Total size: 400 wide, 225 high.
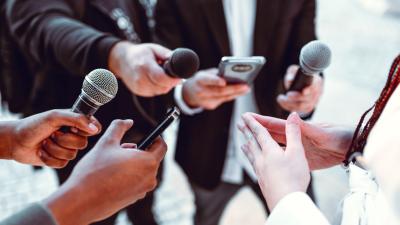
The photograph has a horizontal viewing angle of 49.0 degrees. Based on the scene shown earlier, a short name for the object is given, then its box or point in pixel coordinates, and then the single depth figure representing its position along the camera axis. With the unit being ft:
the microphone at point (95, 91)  2.35
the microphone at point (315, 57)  2.92
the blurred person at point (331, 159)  2.03
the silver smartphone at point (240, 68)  3.51
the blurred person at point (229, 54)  4.14
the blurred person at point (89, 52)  3.55
